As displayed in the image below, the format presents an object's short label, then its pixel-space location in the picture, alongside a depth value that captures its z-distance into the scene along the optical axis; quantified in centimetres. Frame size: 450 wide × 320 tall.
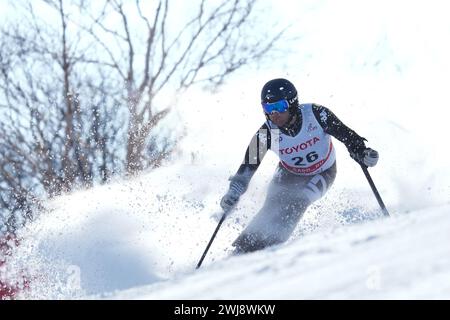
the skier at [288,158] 1031
